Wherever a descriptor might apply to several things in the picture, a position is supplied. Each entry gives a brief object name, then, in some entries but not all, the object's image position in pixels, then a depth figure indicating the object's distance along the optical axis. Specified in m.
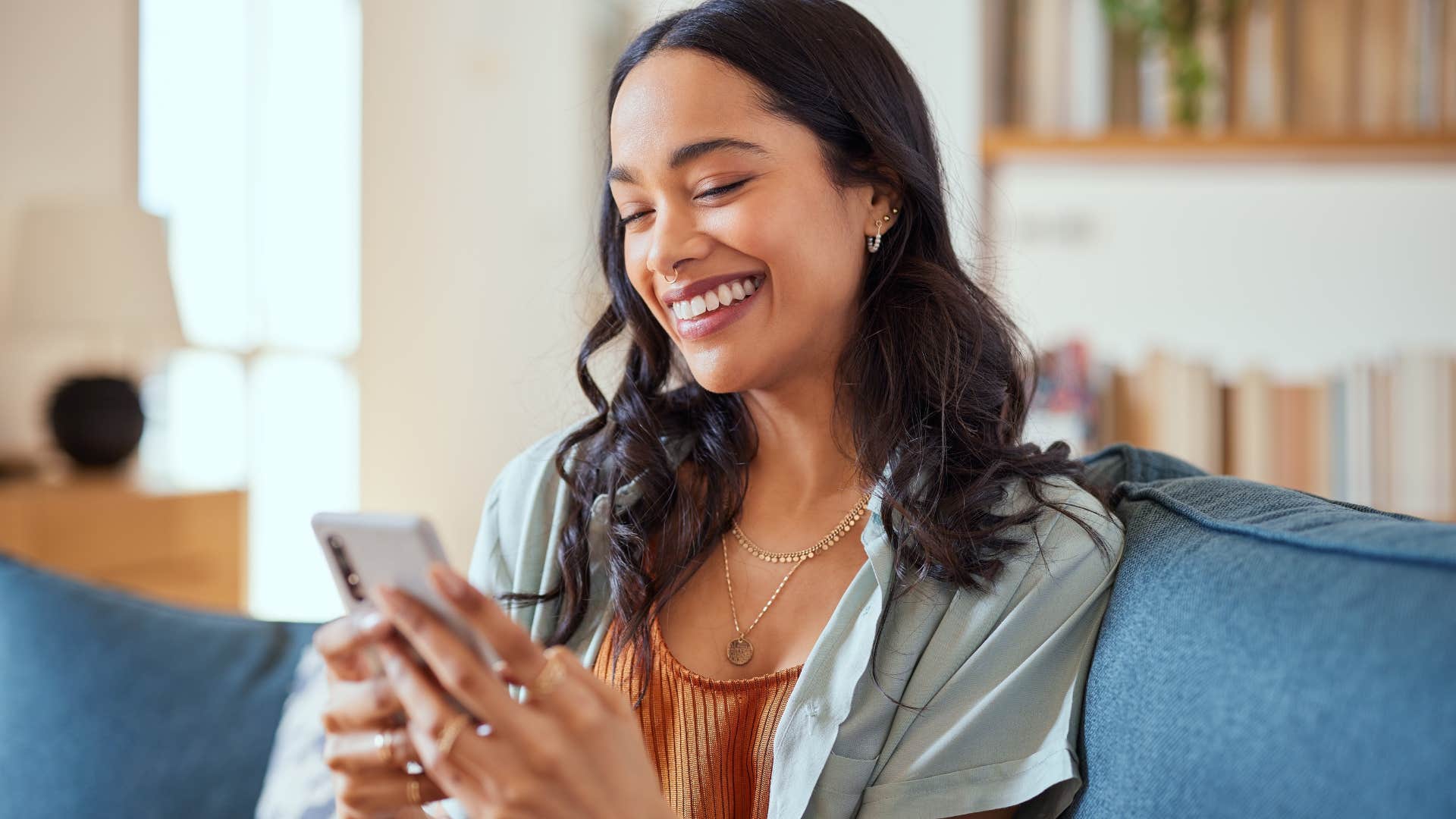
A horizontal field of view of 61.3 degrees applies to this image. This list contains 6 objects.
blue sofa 0.66
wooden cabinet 2.07
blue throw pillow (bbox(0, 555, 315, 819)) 1.37
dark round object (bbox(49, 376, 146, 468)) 2.31
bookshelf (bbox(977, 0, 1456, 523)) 2.54
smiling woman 1.09
